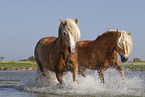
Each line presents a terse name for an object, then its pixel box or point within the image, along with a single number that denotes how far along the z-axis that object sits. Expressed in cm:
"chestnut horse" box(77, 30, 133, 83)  1220
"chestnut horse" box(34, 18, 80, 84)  1073
